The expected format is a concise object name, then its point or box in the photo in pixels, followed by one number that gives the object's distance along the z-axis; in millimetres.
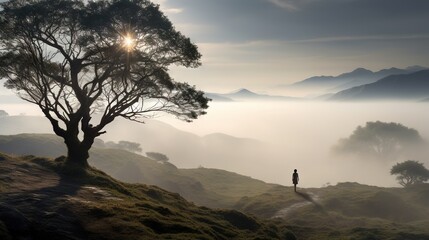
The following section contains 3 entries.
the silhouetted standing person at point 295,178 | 60681
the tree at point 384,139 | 177500
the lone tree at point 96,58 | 31844
